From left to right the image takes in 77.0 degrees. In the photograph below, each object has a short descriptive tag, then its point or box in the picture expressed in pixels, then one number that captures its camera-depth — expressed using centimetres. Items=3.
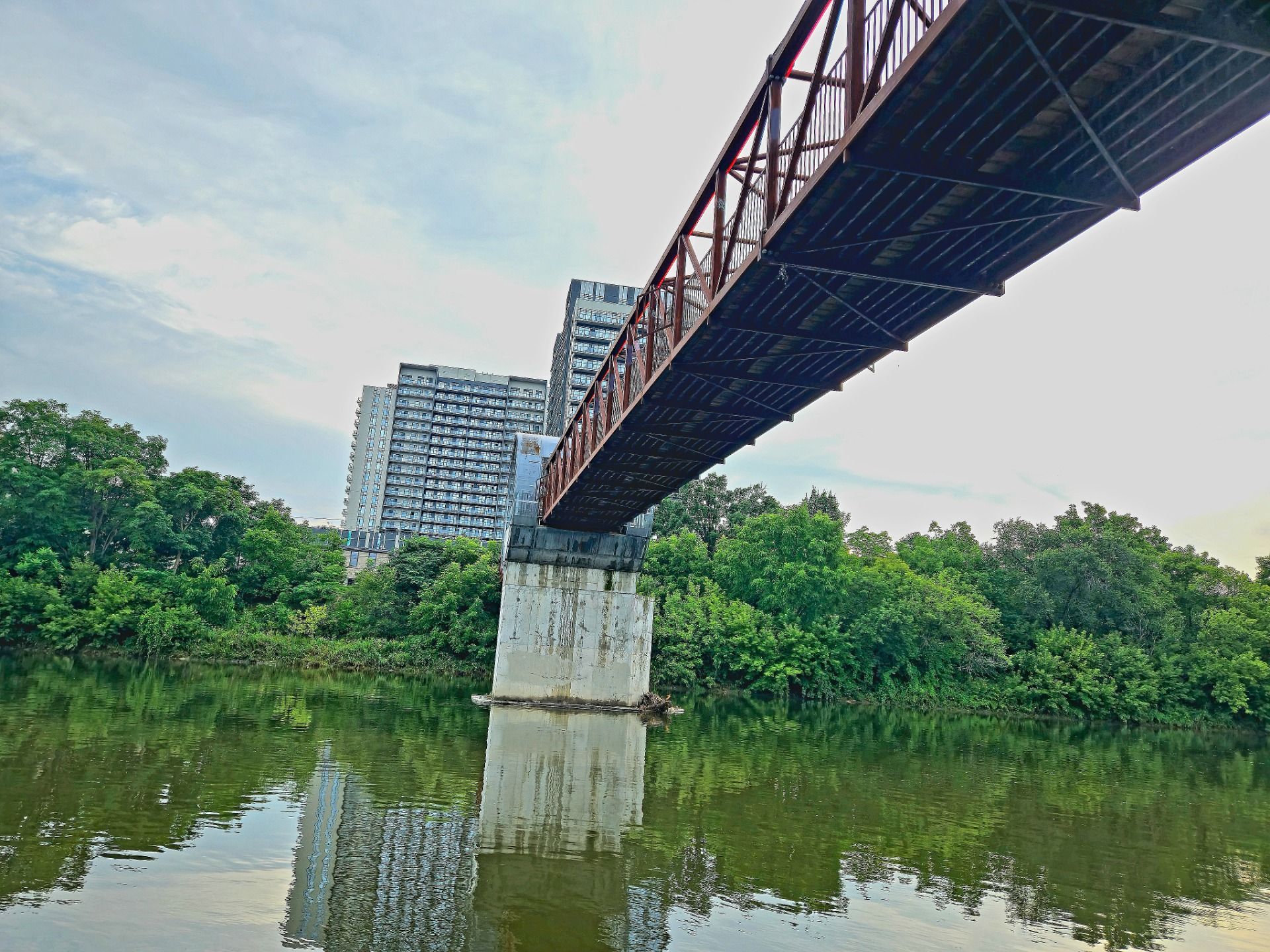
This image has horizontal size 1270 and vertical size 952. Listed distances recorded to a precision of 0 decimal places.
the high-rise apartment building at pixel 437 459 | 12306
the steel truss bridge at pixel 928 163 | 697
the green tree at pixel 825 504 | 7138
